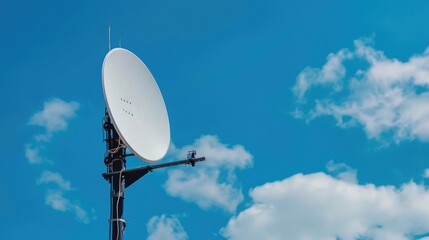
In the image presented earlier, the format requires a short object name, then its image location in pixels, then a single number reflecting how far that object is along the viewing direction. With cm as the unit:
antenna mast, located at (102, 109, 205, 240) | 2820
